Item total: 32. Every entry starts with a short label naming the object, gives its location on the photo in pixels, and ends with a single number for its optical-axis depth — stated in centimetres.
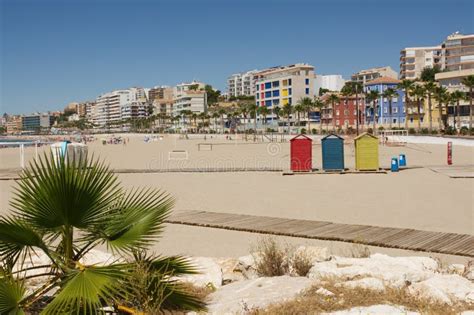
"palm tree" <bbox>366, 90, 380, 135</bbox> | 8219
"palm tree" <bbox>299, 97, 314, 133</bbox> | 9516
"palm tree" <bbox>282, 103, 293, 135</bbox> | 9844
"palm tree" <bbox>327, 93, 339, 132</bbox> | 8944
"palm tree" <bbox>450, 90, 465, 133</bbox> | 6738
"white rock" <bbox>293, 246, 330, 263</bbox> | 610
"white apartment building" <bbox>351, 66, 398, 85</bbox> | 12788
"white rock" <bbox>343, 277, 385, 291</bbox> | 461
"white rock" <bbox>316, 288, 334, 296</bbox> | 446
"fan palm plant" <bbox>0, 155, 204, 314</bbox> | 356
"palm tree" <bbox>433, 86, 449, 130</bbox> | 6900
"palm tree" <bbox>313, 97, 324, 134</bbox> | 9392
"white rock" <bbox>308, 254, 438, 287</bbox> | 500
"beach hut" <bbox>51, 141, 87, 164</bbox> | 2108
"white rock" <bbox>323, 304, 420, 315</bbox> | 396
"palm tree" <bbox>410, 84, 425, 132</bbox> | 7362
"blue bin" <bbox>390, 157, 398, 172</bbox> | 2008
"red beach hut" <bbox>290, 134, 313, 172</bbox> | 2034
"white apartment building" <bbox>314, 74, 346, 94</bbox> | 13588
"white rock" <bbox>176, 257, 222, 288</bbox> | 536
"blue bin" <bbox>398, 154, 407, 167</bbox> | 2208
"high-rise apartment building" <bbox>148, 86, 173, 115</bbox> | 16962
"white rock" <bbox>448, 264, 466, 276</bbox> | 563
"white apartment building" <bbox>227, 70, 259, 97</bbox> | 18362
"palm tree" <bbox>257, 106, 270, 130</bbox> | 10700
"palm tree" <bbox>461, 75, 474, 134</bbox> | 6381
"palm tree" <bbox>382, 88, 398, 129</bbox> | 8275
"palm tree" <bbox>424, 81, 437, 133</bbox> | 7225
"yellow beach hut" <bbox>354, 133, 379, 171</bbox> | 1989
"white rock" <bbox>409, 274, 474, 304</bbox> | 428
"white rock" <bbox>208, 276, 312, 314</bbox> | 436
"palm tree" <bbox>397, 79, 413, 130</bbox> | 7862
